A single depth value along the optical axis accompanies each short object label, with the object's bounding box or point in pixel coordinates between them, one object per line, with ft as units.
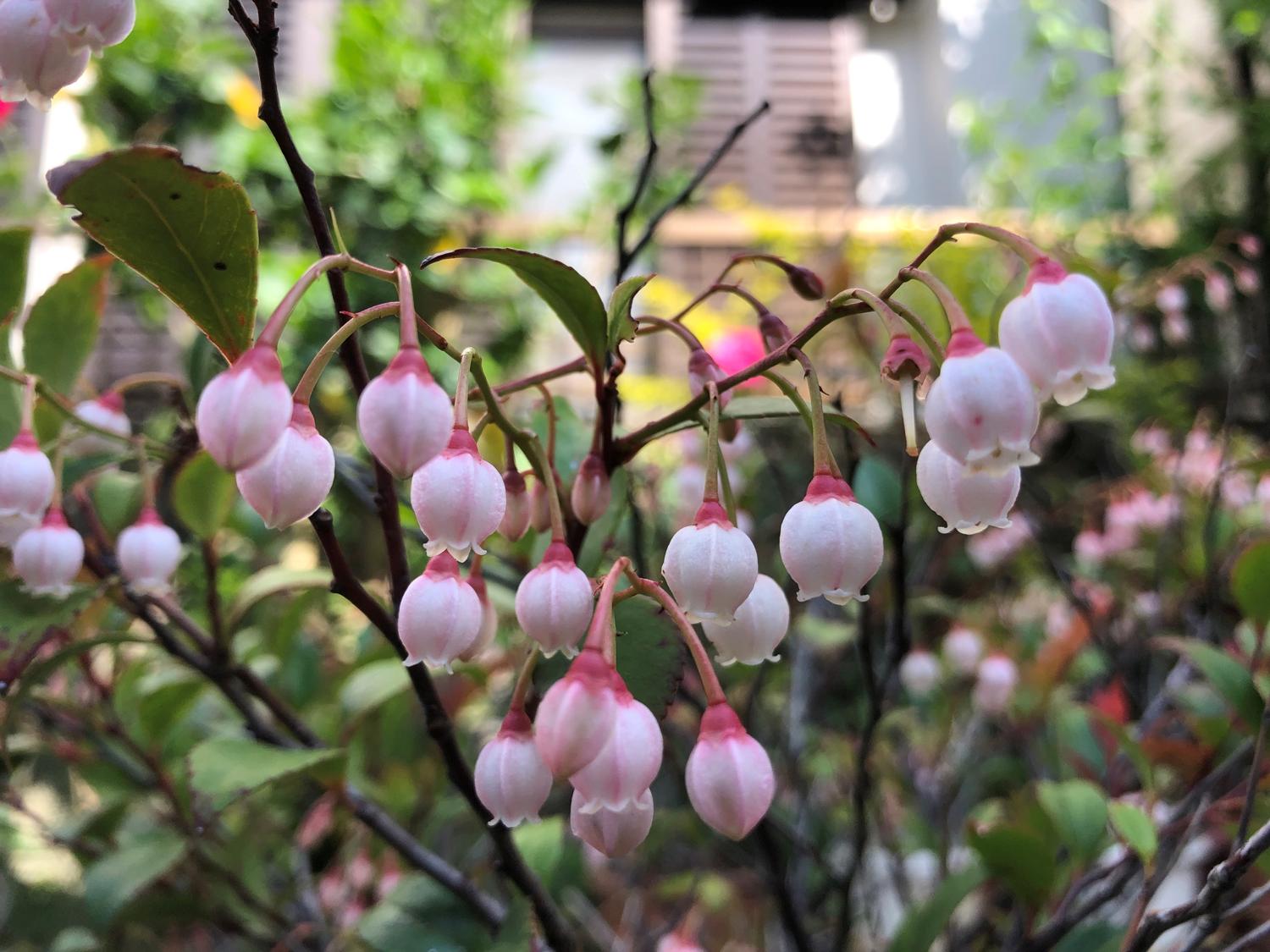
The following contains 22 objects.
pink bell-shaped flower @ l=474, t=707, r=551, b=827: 0.27
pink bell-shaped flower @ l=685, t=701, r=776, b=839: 0.25
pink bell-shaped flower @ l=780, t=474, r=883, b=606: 0.27
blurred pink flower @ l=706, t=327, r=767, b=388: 1.12
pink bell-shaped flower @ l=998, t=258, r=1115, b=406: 0.25
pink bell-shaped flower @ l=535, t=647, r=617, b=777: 0.23
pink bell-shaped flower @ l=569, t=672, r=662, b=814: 0.24
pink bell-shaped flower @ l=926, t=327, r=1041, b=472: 0.23
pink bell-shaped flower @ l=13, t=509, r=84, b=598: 0.37
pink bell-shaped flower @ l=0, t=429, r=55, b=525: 0.34
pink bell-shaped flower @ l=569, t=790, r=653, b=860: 0.25
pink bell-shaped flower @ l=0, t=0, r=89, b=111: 0.27
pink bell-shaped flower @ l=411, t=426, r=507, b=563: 0.26
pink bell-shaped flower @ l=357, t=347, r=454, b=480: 0.24
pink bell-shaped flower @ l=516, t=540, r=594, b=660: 0.26
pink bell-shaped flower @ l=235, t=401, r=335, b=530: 0.25
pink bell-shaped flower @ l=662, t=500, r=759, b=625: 0.27
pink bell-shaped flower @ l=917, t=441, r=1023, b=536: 0.26
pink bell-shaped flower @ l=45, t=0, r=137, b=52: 0.27
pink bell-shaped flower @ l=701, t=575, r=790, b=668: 0.30
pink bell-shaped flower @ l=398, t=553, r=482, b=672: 0.28
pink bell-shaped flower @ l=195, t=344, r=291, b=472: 0.23
